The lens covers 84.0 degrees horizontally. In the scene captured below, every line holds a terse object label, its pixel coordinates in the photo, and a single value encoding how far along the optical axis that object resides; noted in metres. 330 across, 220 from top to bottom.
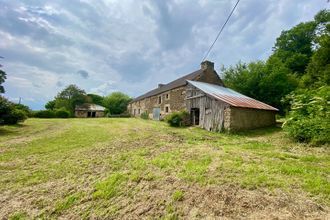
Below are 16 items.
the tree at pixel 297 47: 26.48
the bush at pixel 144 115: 26.74
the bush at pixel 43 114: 28.27
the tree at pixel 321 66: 13.60
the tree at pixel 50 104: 42.93
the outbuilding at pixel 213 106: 11.00
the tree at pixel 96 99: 49.26
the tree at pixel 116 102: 44.16
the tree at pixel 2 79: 26.43
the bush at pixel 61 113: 29.62
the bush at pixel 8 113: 12.57
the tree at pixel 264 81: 20.75
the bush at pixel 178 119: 14.56
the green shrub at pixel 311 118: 6.49
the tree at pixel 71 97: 39.74
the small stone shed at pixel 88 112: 38.53
